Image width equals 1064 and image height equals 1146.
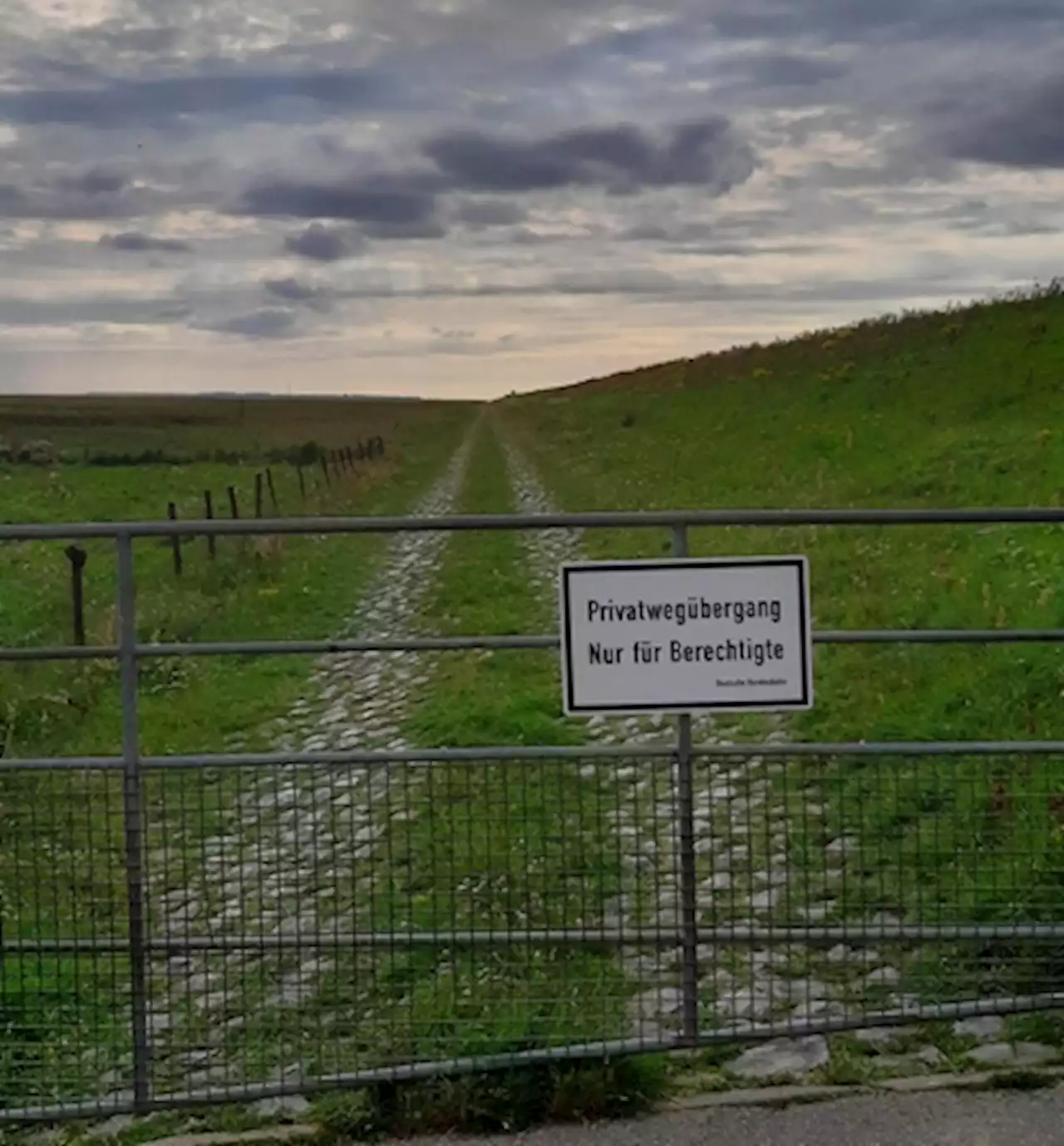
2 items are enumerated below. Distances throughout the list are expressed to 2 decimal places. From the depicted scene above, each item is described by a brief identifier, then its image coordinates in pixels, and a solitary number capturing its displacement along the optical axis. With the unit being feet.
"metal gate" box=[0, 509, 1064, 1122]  15.79
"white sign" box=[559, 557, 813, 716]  15.55
